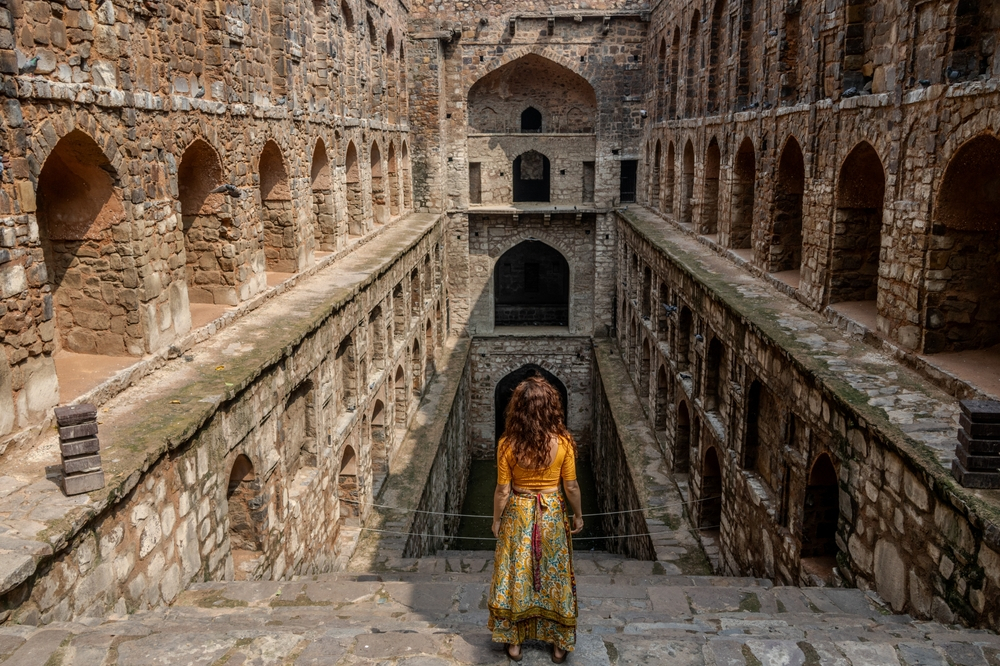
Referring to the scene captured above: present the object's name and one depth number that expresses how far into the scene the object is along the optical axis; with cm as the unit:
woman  384
